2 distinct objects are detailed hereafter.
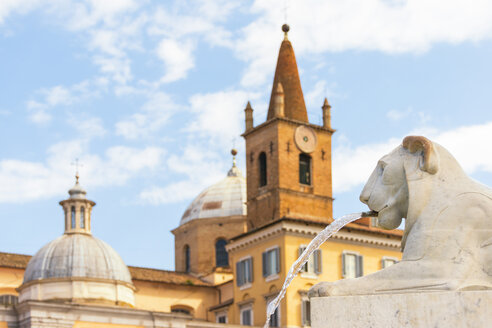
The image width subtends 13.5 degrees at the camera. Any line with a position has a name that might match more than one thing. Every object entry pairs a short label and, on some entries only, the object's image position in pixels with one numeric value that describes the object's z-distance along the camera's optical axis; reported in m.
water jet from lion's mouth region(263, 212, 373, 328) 17.29
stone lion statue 14.26
